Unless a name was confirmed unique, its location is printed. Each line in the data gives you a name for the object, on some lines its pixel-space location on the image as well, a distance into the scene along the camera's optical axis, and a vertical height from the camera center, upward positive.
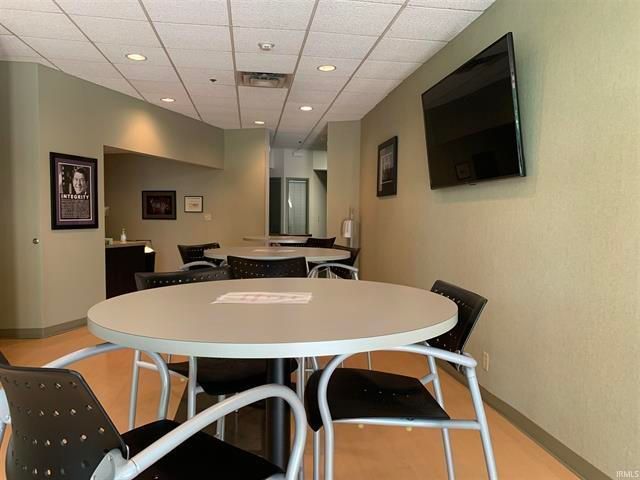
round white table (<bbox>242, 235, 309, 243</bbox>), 5.44 -0.23
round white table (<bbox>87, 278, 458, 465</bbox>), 0.93 -0.26
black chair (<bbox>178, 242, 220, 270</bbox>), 3.79 -0.28
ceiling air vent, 4.29 +1.49
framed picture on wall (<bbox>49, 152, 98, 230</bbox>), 4.21 +0.33
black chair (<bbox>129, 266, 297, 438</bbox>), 1.62 -0.61
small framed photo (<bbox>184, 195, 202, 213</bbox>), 7.30 +0.30
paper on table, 1.44 -0.27
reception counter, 5.21 -0.54
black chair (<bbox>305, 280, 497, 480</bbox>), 1.19 -0.59
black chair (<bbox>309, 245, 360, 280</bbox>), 3.61 -0.37
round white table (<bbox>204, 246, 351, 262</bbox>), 3.02 -0.25
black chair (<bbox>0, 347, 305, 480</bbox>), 0.75 -0.40
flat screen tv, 2.39 +0.66
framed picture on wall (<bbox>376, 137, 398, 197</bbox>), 4.67 +0.63
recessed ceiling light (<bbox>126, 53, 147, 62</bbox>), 3.73 +1.48
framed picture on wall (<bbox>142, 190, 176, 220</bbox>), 7.28 +0.30
